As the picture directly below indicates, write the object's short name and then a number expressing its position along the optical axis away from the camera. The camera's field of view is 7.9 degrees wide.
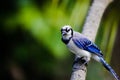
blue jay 4.47
